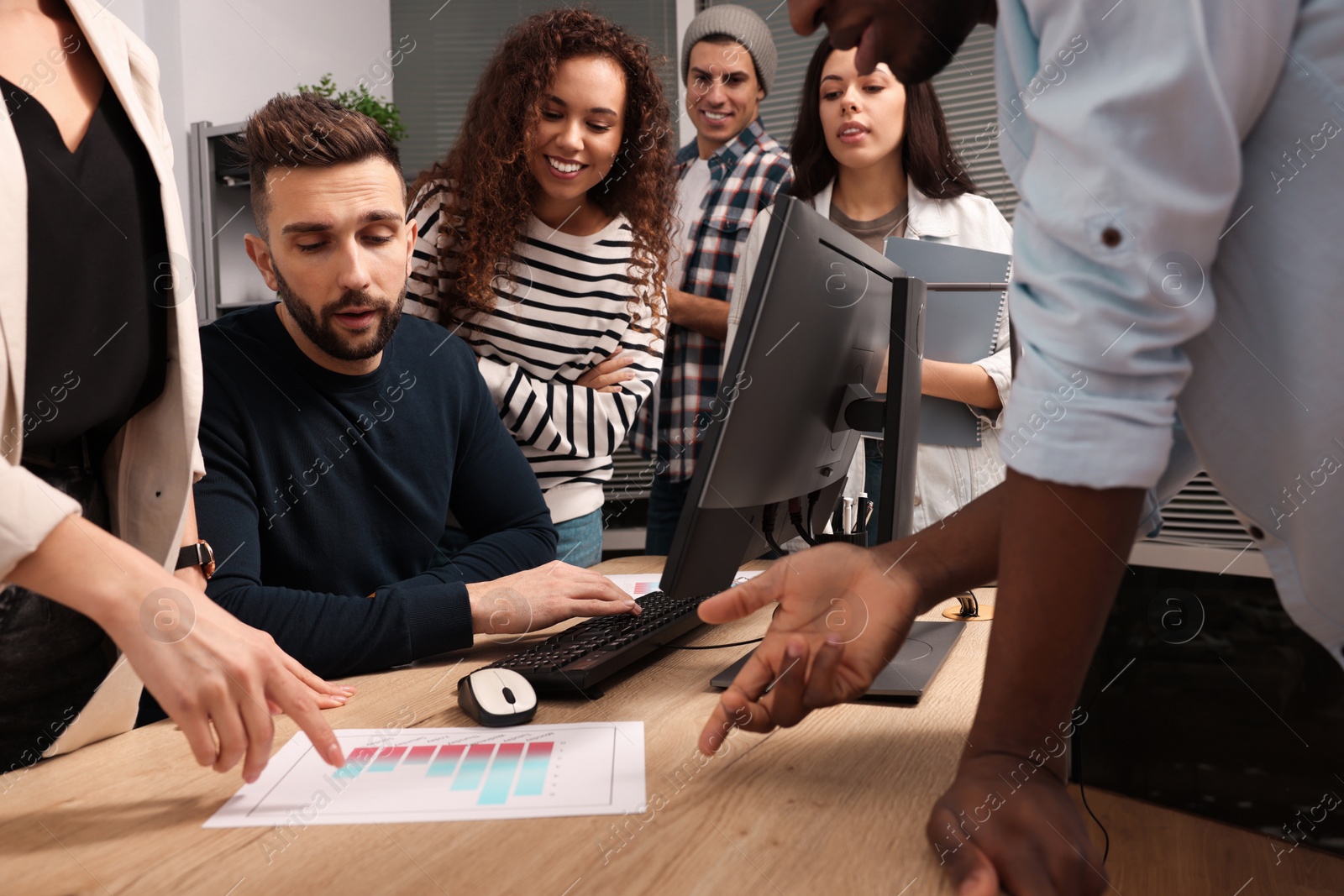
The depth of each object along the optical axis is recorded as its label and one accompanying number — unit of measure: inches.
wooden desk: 21.3
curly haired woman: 65.6
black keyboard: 33.6
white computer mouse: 30.9
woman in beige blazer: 24.2
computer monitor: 30.1
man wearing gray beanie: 85.3
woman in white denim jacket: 74.7
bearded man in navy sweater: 46.2
